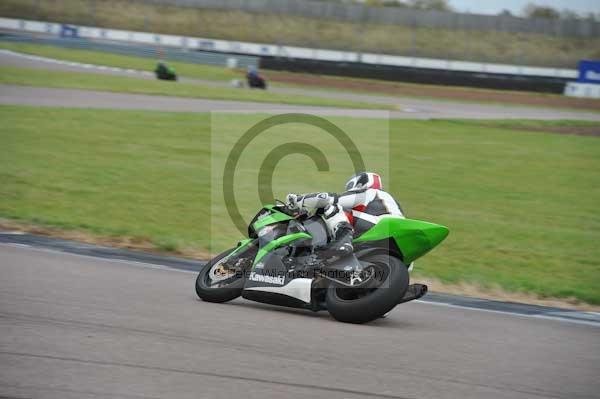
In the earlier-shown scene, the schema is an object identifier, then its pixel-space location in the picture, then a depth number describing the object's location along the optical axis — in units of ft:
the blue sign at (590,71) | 291.79
